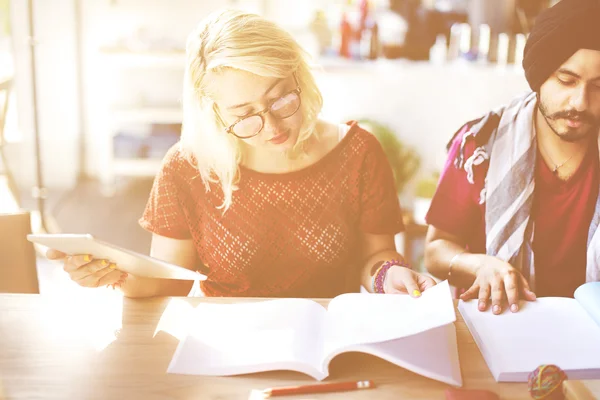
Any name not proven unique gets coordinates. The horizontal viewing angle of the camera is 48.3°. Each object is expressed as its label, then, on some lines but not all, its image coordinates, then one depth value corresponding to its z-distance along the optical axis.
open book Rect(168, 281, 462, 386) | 0.94
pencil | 0.90
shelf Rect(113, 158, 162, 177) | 4.44
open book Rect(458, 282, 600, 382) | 0.96
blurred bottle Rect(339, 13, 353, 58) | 3.38
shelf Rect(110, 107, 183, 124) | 4.42
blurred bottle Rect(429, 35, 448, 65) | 3.23
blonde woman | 1.45
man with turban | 1.34
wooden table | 0.91
